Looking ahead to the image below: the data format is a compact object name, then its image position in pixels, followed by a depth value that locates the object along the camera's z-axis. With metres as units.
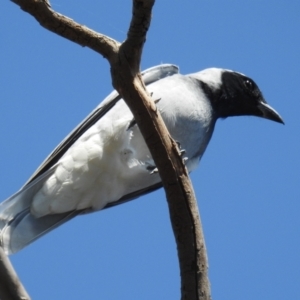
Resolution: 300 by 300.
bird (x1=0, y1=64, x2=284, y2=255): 8.73
